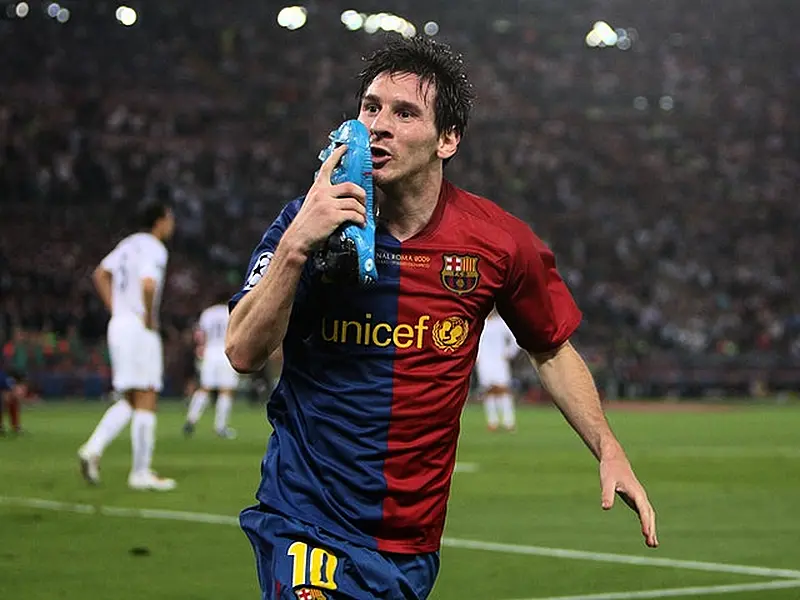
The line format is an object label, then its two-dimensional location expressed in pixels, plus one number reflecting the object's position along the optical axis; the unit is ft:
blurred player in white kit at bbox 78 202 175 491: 43.62
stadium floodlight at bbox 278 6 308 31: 148.66
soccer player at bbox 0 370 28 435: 75.72
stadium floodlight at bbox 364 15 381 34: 152.87
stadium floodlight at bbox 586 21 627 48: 164.76
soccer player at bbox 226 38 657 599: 12.82
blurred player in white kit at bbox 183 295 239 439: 73.10
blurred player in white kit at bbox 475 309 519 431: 79.92
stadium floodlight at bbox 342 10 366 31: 151.64
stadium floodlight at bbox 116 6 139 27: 139.33
